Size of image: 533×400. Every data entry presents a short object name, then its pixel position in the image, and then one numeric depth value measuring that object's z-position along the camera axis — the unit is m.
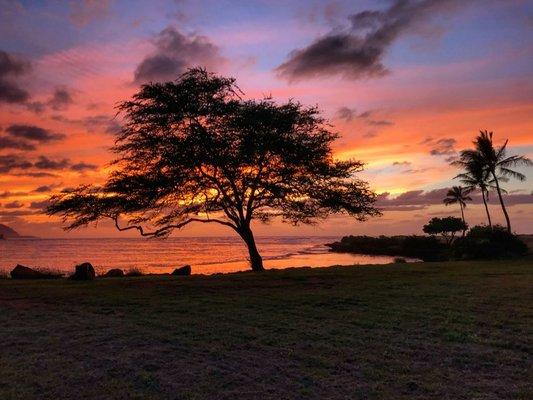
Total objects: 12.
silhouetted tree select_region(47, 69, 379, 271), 23.52
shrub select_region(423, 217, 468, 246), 69.88
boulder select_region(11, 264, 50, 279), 25.75
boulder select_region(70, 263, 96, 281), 22.84
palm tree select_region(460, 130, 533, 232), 46.66
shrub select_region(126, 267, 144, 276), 28.95
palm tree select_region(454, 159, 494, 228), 48.97
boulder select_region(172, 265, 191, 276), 27.99
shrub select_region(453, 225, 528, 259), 34.12
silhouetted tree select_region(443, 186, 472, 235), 77.19
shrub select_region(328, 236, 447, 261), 61.38
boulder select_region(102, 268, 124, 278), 27.91
